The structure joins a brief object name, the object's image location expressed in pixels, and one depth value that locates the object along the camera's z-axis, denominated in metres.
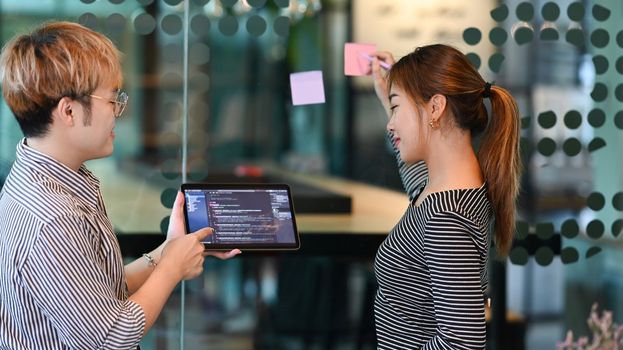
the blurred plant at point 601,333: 2.85
